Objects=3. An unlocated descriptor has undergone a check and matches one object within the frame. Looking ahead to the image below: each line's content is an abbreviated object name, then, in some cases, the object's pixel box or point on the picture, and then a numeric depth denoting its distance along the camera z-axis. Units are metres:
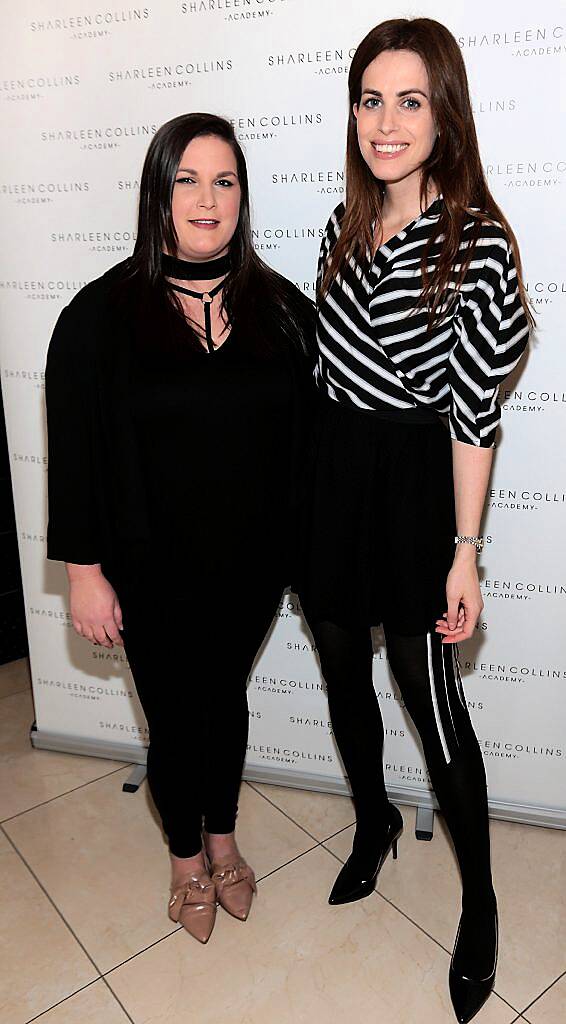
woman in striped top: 1.38
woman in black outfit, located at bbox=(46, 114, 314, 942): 1.49
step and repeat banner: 1.69
